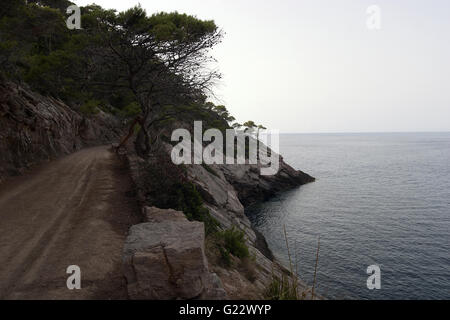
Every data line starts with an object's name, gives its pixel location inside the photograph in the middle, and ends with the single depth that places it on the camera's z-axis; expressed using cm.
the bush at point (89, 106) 2144
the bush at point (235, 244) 1073
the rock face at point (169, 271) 596
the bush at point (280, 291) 603
